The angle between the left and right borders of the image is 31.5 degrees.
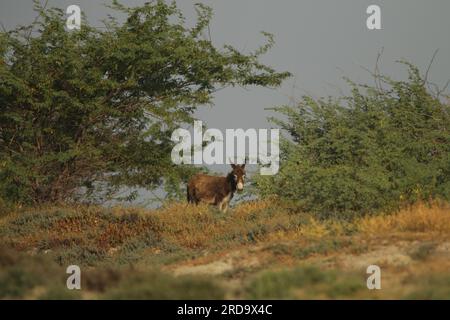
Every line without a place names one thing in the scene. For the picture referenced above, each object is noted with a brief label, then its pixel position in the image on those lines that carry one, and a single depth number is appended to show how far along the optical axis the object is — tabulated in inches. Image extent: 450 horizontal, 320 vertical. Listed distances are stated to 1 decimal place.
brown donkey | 994.7
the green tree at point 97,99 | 1130.7
